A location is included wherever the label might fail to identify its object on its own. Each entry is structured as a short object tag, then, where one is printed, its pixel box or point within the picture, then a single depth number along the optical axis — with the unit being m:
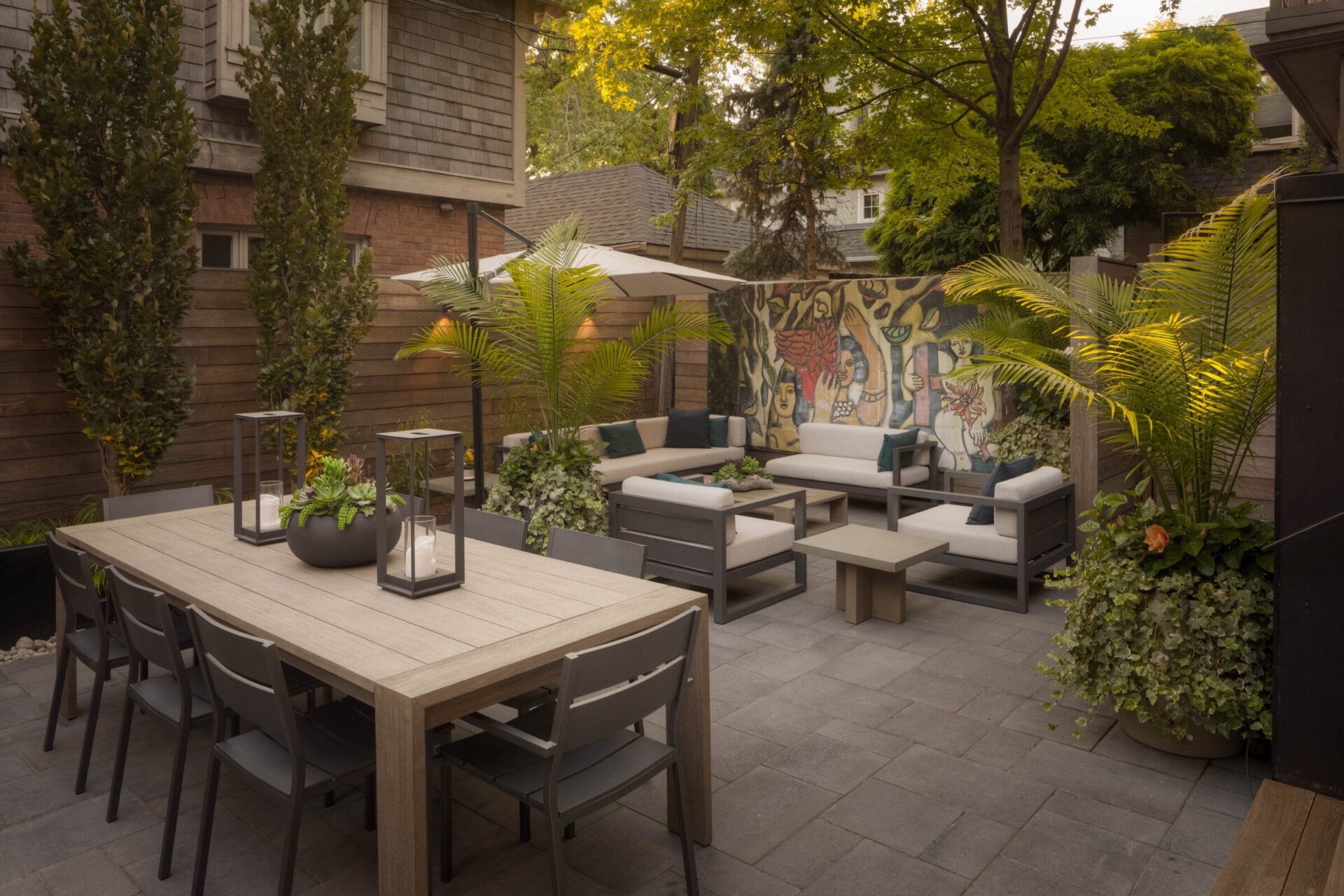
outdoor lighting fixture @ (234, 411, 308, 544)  3.59
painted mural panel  8.48
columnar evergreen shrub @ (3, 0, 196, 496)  5.15
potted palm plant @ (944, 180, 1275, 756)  3.44
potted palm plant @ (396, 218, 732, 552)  5.61
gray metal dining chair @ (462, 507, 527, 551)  3.86
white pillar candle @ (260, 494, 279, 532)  3.67
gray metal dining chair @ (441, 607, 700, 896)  2.26
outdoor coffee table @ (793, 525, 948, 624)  5.26
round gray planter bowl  3.16
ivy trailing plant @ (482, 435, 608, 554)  5.58
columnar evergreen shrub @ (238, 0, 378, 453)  6.56
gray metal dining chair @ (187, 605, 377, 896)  2.35
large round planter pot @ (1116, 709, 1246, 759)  3.61
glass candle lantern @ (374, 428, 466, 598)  2.85
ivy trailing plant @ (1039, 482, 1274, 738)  3.41
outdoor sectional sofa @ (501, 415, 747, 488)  8.23
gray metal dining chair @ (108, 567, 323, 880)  2.77
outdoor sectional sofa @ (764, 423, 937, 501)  8.11
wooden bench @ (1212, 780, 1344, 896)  2.47
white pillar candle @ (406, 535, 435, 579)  2.94
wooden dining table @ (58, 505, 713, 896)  2.18
